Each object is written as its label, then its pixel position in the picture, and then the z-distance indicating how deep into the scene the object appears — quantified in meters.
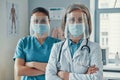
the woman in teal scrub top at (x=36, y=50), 1.74
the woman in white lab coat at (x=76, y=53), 1.47
